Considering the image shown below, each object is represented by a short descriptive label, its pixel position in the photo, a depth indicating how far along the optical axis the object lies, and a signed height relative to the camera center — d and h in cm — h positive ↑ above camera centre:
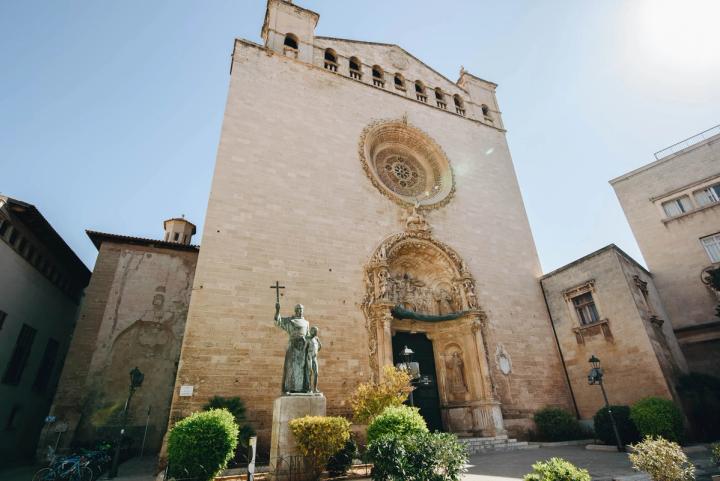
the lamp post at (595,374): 1015 +69
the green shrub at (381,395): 830 +30
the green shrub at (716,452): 513 -74
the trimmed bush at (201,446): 586 -41
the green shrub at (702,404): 1005 -24
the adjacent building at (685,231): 1400 +631
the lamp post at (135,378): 892 +95
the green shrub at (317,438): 627 -40
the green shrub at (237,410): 812 +13
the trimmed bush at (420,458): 501 -64
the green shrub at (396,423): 640 -23
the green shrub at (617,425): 955 -65
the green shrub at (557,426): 1141 -69
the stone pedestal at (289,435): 623 -33
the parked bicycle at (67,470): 724 -83
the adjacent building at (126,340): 1075 +239
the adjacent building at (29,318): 1213 +368
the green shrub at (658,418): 886 -47
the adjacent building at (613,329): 1095 +211
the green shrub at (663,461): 448 -74
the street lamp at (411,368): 911 +93
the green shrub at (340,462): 664 -82
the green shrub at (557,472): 398 -71
